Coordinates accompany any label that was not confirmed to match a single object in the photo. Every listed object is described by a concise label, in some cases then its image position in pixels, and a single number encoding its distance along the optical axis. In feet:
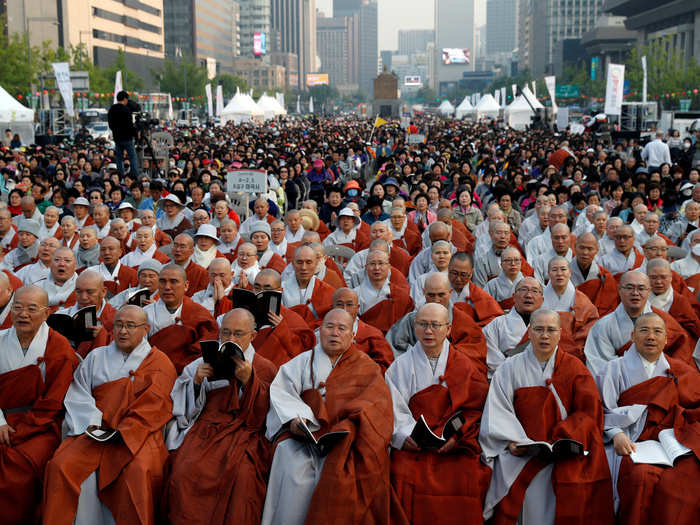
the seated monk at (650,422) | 15.46
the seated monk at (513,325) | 21.65
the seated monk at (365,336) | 20.51
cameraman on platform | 46.16
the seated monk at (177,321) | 20.98
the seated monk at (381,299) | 25.23
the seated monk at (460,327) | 21.15
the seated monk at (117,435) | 16.16
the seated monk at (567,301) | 22.74
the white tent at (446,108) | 280.51
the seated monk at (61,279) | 25.32
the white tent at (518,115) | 159.63
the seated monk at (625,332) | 20.18
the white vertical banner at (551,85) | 132.57
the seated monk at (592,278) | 25.67
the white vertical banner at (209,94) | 153.97
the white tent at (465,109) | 230.77
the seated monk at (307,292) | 24.44
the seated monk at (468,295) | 23.61
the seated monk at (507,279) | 26.32
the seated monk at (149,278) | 24.39
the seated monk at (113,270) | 27.70
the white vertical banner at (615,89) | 82.89
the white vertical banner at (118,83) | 91.40
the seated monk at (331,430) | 15.53
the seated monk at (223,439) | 16.15
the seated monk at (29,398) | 16.74
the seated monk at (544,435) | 15.90
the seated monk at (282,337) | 20.63
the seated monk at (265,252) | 30.58
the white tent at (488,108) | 201.26
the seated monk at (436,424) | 16.05
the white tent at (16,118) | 88.33
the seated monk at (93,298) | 21.91
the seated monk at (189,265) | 27.48
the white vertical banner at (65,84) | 81.97
